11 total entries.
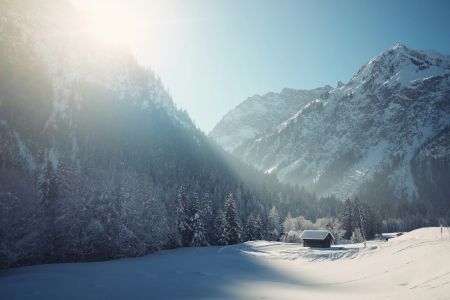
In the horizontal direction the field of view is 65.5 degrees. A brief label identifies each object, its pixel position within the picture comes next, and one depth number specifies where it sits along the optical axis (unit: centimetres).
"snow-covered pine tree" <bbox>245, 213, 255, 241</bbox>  9875
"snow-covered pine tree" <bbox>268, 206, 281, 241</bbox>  11756
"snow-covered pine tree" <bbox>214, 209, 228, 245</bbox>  8875
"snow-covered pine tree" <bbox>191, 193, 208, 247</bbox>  8406
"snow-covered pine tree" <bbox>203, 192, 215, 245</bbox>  9168
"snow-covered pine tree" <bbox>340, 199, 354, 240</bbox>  12724
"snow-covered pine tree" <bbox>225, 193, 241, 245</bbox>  9002
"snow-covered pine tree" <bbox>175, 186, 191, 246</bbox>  8475
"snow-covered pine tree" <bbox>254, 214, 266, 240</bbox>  9956
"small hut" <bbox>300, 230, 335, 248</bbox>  8531
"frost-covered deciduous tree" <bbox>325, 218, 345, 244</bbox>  11983
